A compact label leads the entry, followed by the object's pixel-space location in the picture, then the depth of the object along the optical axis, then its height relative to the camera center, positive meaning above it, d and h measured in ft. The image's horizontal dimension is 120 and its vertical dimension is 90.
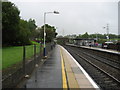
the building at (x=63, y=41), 404.98 +1.01
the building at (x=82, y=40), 310.49 +2.68
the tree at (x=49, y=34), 174.70 +7.99
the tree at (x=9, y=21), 126.41 +17.11
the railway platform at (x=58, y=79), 22.70 -6.43
